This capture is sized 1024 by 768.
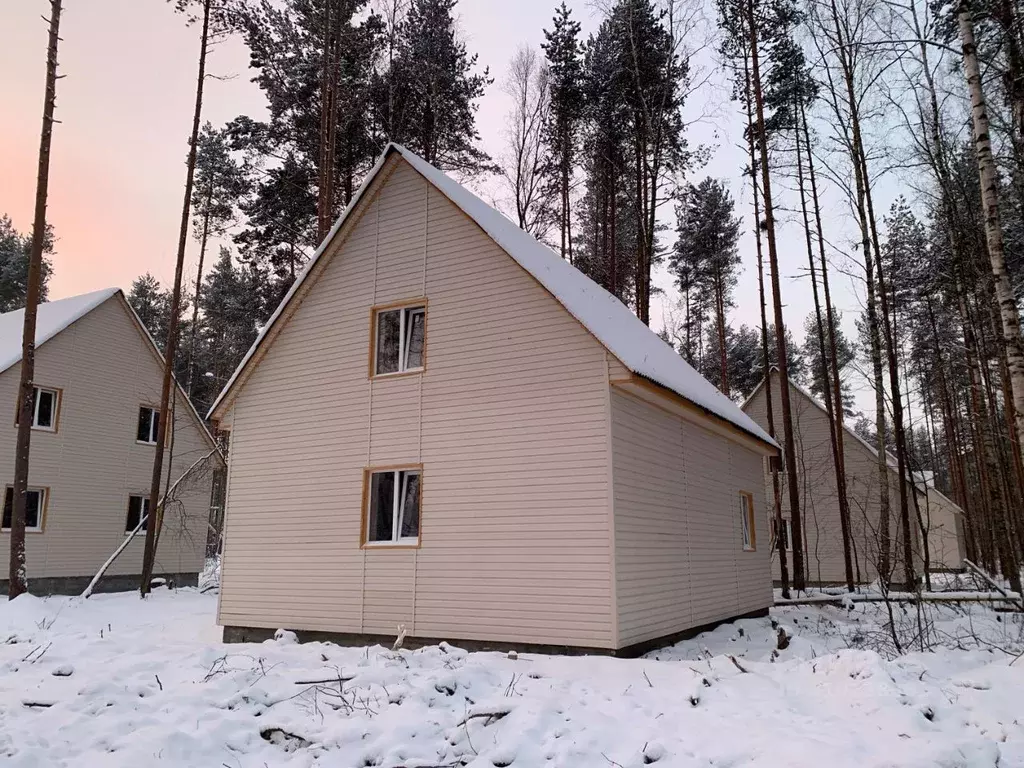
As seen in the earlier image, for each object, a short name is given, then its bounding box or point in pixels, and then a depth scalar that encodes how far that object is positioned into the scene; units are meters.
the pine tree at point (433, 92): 19.69
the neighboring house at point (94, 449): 19.67
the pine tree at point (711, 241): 26.64
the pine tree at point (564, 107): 21.25
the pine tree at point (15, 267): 37.62
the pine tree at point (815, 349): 39.22
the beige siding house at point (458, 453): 9.38
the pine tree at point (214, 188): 20.88
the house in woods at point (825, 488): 24.92
